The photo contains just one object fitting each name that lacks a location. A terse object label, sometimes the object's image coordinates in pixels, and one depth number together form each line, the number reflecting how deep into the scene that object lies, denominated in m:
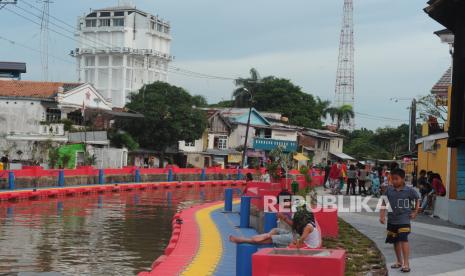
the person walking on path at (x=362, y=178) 31.78
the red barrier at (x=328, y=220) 15.84
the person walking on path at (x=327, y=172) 37.53
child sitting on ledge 10.23
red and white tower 87.44
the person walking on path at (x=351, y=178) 31.84
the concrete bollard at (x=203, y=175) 55.03
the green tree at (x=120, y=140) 56.97
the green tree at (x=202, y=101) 92.07
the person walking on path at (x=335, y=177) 31.66
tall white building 122.38
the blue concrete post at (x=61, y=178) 36.56
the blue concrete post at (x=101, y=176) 41.38
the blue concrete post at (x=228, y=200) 25.42
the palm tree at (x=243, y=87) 93.62
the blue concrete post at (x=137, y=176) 46.25
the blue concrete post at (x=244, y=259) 9.70
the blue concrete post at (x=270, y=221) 15.06
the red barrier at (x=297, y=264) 7.97
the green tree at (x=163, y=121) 61.69
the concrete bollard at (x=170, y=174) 50.38
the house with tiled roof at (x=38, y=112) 49.84
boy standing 10.48
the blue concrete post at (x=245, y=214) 20.05
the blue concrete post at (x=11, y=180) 32.47
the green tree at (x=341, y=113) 101.38
